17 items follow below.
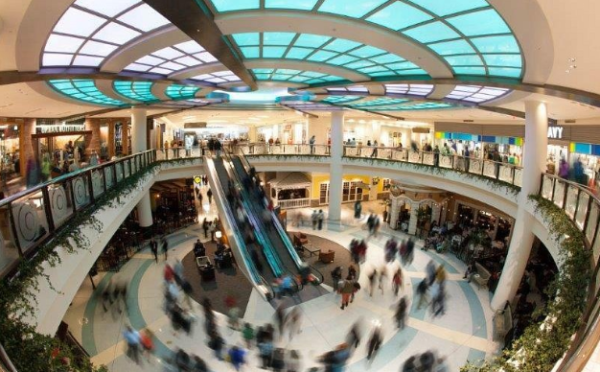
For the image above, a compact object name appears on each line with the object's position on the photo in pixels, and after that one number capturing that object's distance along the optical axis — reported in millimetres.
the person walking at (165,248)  15838
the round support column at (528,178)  10297
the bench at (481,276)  13438
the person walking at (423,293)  12244
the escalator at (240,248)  11969
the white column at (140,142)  18828
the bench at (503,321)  10289
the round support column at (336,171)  22281
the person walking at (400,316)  10766
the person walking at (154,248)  15469
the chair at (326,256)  15914
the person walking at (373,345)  9156
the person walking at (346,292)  11836
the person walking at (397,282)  12742
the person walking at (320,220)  20844
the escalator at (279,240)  12961
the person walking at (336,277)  12598
